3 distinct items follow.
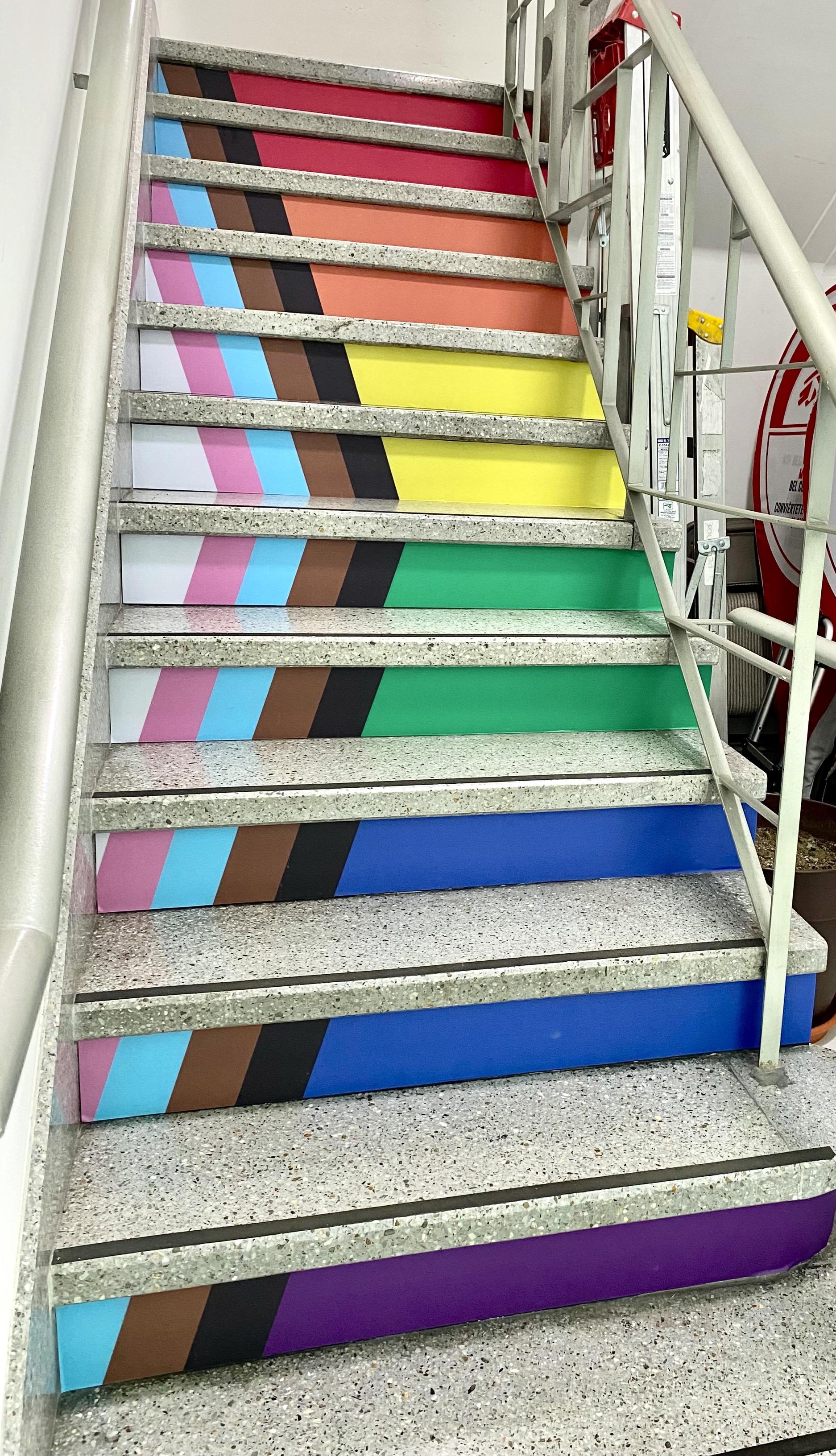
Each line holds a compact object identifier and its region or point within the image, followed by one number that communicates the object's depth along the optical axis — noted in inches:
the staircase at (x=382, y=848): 44.1
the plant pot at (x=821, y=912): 87.5
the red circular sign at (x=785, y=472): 136.9
